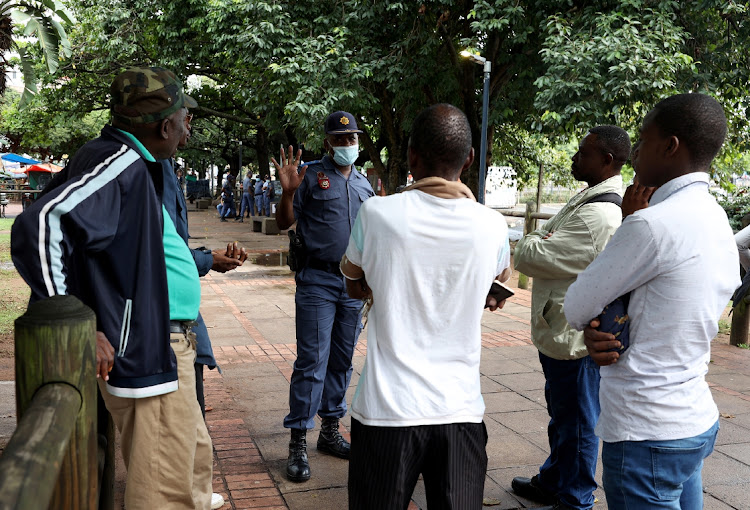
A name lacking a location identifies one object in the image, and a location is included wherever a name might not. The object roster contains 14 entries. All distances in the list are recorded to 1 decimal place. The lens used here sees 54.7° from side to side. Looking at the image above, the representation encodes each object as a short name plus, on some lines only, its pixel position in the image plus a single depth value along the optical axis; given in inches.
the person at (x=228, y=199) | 1176.2
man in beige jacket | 126.6
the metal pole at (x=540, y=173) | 843.4
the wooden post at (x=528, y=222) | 439.6
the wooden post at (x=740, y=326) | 292.7
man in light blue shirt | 80.0
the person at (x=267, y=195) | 1118.4
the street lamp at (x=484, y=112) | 553.6
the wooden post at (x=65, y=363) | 56.6
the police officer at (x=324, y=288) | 160.6
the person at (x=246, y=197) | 1198.3
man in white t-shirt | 87.2
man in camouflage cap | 86.8
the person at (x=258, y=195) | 1151.0
